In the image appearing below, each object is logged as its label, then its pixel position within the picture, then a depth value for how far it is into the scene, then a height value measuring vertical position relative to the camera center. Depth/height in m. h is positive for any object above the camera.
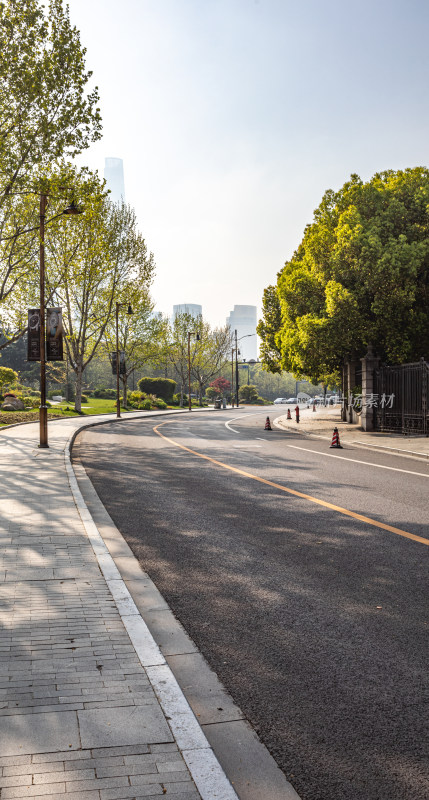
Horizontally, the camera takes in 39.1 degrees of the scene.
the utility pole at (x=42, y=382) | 16.41 +0.27
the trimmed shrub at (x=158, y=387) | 70.38 +0.54
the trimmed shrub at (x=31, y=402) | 44.34 -0.71
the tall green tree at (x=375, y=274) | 23.83 +4.73
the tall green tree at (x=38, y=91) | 19.69 +10.01
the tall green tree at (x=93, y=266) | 36.06 +8.38
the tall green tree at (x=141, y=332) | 50.51 +5.48
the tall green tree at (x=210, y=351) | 77.12 +5.46
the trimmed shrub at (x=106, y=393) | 74.25 -0.19
